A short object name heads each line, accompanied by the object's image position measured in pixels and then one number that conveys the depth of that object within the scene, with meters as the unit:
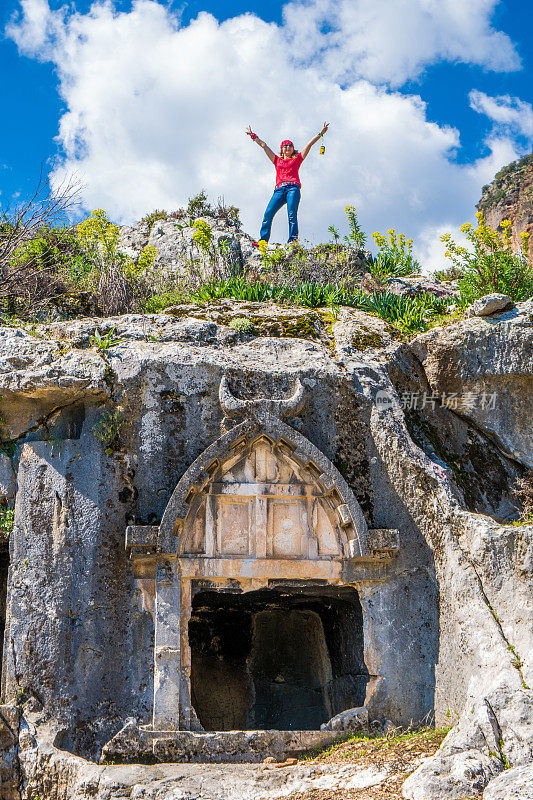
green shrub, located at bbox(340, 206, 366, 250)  14.71
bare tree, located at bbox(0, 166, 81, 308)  10.61
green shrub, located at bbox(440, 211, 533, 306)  10.73
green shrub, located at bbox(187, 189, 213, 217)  18.30
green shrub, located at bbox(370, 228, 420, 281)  14.52
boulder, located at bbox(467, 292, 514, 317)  9.32
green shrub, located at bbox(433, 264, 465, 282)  14.66
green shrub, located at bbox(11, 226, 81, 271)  12.80
